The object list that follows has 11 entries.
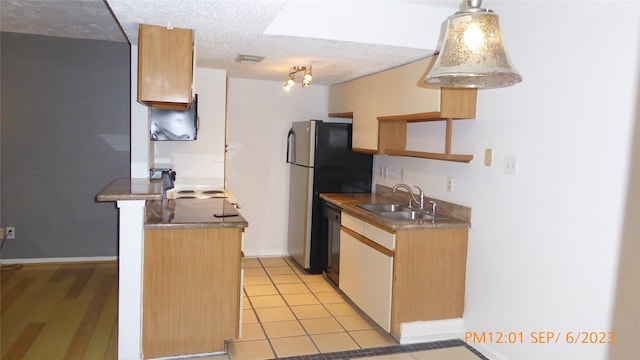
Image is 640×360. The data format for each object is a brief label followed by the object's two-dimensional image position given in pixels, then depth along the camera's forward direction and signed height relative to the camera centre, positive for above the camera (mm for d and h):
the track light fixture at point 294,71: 4112 +698
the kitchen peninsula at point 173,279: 2777 -817
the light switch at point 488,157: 3064 -1
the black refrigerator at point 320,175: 4805 -243
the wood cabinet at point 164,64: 2859 +503
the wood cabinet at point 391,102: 3189 +410
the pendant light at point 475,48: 1531 +359
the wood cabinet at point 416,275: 3186 -837
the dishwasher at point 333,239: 4353 -837
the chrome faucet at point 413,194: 3871 -340
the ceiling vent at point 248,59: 3750 +736
